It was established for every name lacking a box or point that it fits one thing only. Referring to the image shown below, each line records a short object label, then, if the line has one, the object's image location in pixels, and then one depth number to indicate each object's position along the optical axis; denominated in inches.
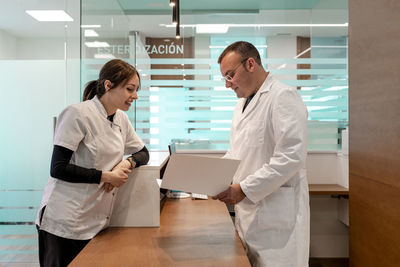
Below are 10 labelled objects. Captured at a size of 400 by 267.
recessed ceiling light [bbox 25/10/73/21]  144.7
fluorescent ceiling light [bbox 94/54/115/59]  94.8
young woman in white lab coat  50.9
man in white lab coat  51.8
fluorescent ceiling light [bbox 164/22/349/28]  121.7
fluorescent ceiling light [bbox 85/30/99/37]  88.6
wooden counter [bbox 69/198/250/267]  46.4
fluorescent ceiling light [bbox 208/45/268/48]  120.4
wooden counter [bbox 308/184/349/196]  100.7
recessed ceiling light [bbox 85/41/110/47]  89.3
